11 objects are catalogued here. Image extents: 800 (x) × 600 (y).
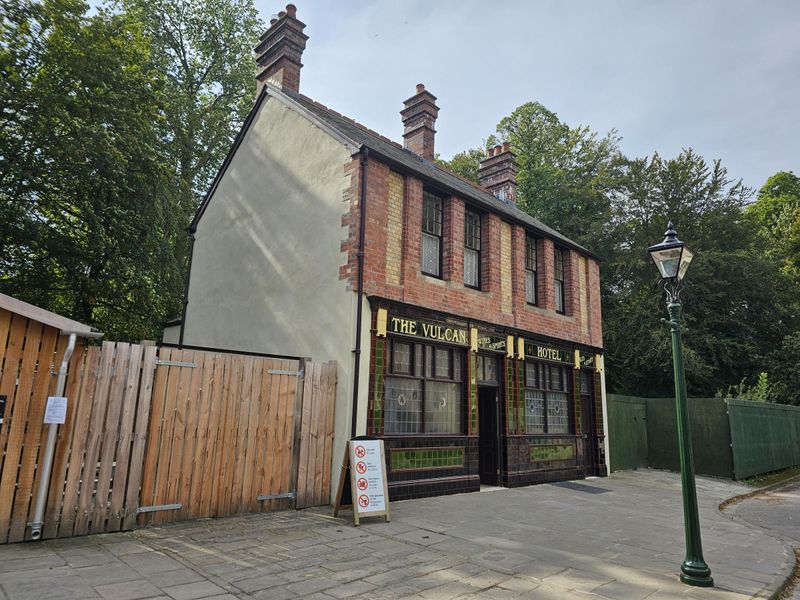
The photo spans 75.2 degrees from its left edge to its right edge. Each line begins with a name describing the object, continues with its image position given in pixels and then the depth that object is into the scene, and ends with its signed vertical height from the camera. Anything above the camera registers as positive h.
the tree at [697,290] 24.50 +6.24
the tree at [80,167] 12.38 +5.80
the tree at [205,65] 22.17 +15.27
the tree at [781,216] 30.08 +13.32
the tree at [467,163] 32.88 +15.62
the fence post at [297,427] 8.38 -0.34
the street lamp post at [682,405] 5.27 +0.14
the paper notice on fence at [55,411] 5.82 -0.13
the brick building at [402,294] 9.95 +2.58
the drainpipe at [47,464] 5.67 -0.71
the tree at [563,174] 28.23 +13.60
